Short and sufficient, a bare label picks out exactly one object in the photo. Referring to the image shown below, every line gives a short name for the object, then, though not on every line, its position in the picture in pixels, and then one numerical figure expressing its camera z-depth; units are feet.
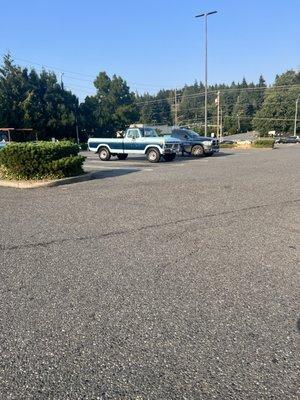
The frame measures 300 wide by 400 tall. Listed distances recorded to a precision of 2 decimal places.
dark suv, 82.69
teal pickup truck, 68.08
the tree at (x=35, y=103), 148.56
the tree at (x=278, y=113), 359.46
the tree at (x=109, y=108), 180.65
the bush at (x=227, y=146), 138.90
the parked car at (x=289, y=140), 235.81
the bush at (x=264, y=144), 136.77
